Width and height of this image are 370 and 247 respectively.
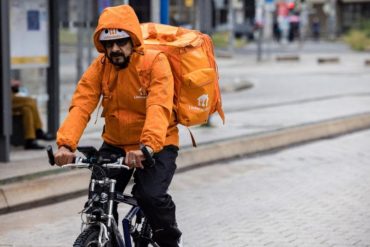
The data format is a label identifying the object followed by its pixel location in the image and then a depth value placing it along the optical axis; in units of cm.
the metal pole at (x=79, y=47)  1677
